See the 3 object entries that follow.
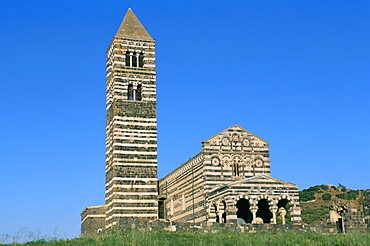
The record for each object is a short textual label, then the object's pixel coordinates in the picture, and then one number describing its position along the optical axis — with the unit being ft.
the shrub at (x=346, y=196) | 190.60
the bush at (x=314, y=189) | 260.99
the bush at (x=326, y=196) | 234.17
